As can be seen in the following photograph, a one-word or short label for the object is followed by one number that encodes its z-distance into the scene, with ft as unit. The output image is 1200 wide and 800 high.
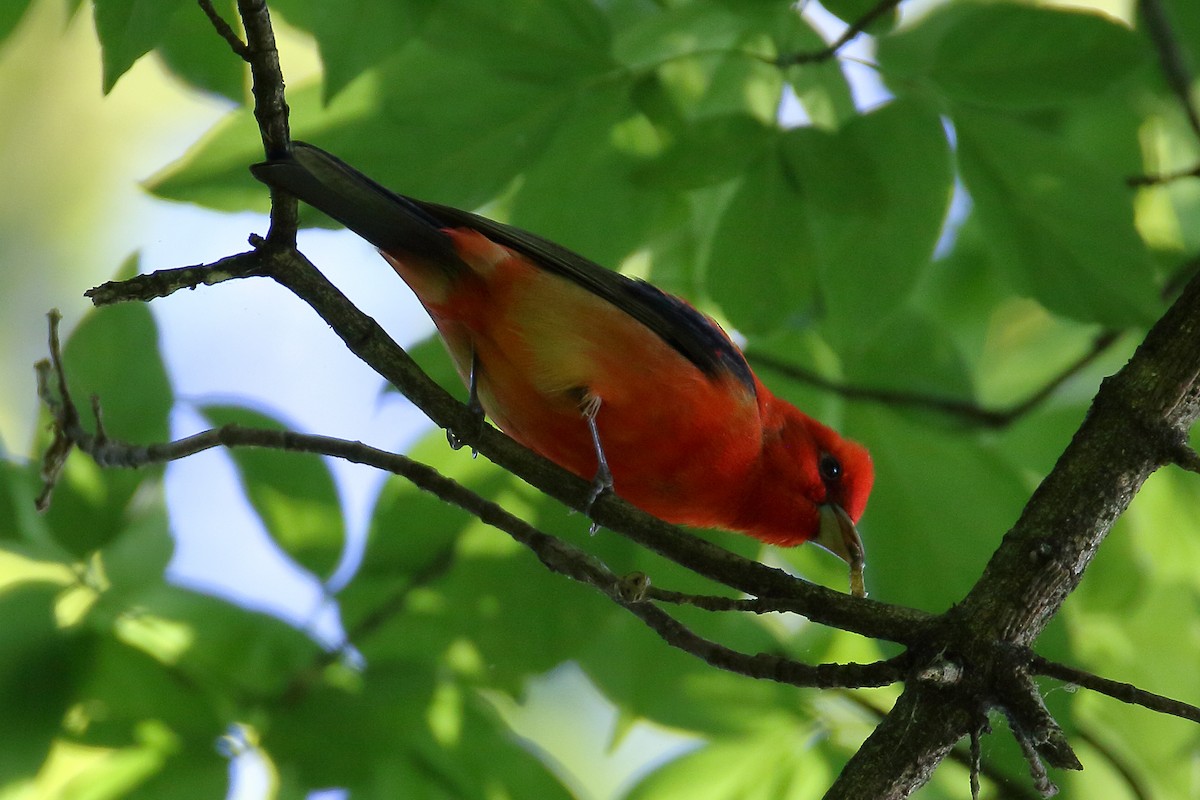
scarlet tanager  21.62
